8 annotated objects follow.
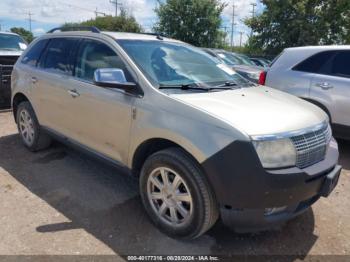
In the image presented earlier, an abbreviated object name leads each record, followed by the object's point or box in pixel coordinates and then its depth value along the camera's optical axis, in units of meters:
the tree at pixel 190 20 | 25.81
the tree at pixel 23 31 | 66.56
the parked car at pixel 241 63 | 9.77
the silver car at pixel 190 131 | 2.75
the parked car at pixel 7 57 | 8.23
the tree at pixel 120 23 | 40.83
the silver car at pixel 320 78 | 5.62
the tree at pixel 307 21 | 22.77
